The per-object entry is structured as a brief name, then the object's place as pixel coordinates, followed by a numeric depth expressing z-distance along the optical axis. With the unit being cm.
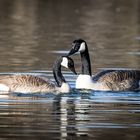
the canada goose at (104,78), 2038
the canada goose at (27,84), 1931
